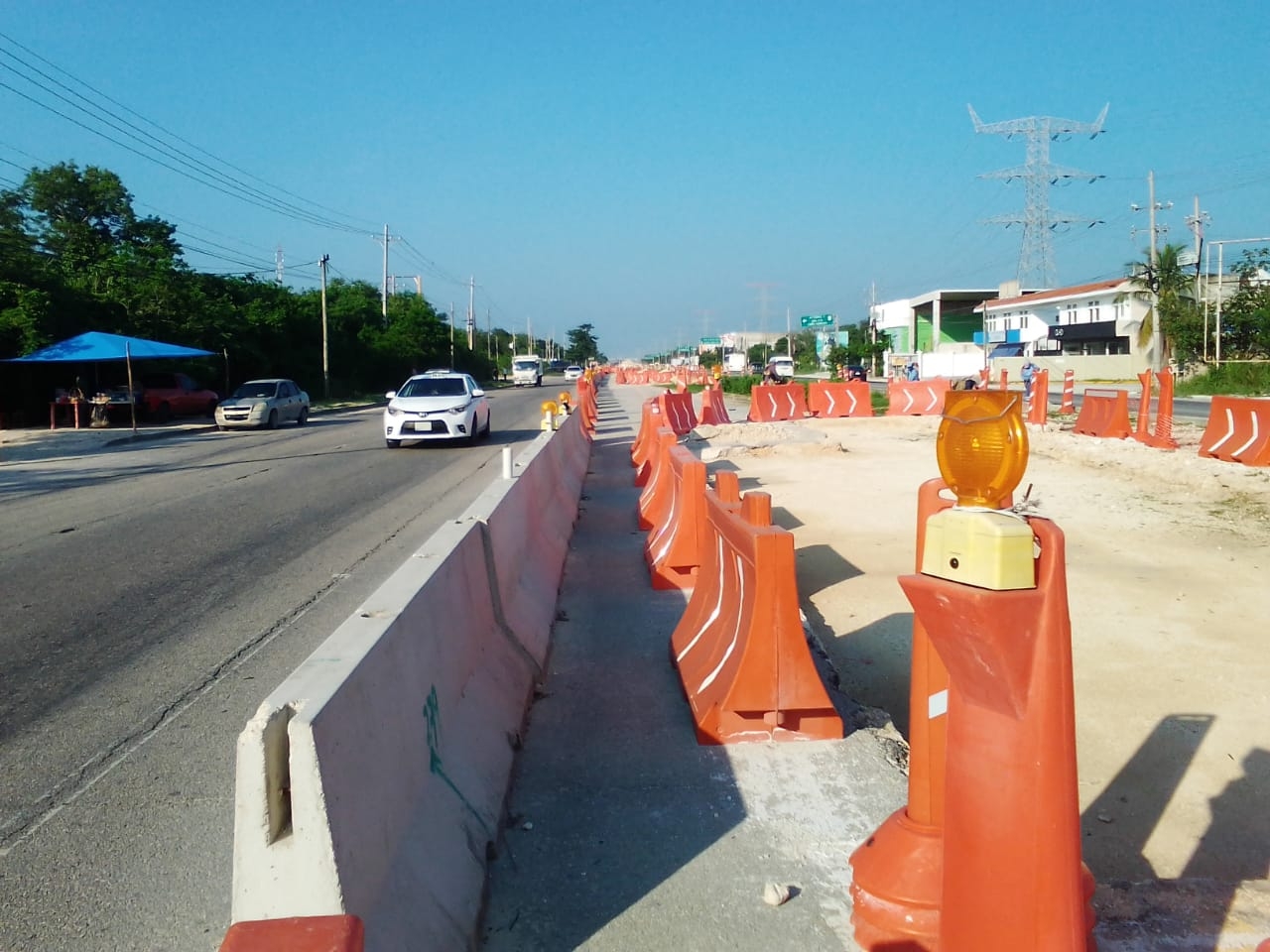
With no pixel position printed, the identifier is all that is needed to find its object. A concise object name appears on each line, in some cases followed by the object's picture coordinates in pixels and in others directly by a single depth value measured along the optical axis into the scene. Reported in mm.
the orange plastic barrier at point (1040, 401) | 21797
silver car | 29219
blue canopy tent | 26938
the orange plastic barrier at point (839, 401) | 29812
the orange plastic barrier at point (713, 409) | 25938
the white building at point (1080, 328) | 58844
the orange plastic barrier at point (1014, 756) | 2354
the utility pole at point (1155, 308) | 52750
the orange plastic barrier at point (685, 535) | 7816
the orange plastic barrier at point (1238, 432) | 14398
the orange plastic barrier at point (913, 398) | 29422
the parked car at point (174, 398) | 32062
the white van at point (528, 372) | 74375
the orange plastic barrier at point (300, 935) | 2088
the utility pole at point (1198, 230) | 51188
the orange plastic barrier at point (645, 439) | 14453
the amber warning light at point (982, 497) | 2330
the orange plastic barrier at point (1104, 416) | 18578
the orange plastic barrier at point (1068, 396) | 25458
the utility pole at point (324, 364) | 43812
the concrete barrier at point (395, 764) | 2498
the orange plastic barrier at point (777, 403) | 28094
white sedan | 20891
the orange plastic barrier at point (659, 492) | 9836
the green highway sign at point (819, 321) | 113656
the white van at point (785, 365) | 75025
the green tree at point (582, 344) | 181125
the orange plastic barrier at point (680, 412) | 23156
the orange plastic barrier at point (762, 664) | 4664
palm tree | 50781
